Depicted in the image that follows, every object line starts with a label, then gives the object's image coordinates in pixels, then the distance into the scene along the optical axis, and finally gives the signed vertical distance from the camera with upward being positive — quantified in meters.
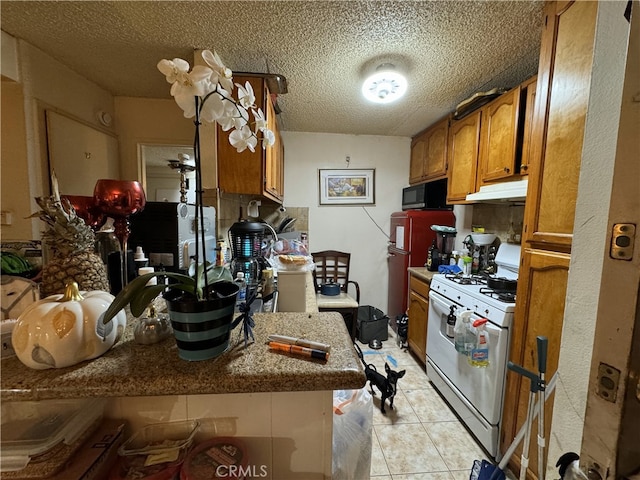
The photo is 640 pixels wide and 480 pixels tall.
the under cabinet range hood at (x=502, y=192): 1.51 +0.22
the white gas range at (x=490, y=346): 1.32 -0.76
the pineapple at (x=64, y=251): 0.61 -0.09
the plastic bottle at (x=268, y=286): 1.14 -0.32
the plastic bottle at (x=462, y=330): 1.47 -0.63
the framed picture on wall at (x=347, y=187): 3.06 +0.43
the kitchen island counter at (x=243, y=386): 0.42 -0.28
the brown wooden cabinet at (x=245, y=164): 1.69 +0.37
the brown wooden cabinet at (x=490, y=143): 1.59 +0.61
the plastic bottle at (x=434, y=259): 2.28 -0.33
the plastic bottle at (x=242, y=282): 1.10 -0.31
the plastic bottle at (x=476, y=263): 2.13 -0.33
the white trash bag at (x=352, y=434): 0.77 -0.73
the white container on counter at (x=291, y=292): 1.09 -0.32
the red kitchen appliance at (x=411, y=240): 2.54 -0.17
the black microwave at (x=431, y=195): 2.63 +0.30
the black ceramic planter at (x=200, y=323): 0.44 -0.19
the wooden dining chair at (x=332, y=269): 2.90 -0.58
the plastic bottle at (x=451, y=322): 1.62 -0.64
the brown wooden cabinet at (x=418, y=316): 2.13 -0.83
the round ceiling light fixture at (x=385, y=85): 1.66 +0.97
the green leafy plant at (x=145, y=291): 0.43 -0.13
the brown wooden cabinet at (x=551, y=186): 0.98 +0.18
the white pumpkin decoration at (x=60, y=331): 0.41 -0.20
